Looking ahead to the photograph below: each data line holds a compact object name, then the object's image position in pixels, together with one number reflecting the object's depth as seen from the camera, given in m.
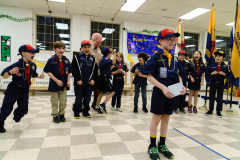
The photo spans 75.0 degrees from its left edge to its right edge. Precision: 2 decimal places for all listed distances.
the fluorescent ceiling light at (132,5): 5.30
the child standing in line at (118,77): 3.29
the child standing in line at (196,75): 3.44
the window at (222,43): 8.73
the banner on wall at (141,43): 7.00
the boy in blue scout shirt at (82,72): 2.61
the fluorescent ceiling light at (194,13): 5.85
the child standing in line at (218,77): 3.14
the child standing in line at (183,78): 3.29
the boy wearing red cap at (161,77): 1.47
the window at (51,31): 6.34
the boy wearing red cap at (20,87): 2.00
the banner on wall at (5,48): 5.78
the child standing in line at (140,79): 3.23
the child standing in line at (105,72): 2.94
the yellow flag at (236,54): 3.28
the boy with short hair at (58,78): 2.37
